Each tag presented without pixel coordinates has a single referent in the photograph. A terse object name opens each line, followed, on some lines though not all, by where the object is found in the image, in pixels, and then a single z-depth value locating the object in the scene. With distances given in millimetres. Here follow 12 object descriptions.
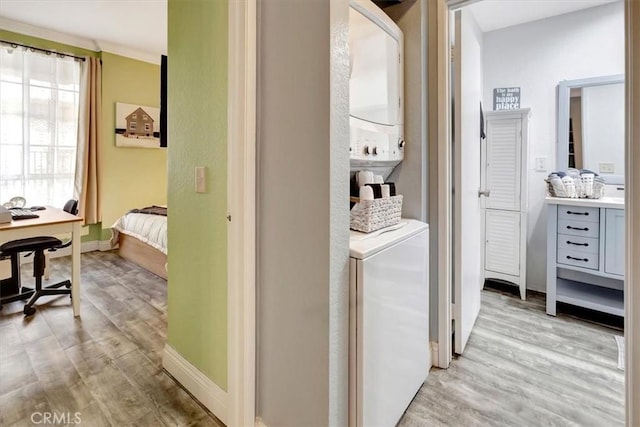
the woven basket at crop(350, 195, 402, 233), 1391
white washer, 1143
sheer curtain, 3547
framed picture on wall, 4312
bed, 3262
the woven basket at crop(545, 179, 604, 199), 2428
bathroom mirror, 2584
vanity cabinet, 2266
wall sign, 3029
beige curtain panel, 3986
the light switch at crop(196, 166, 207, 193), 1474
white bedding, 3227
